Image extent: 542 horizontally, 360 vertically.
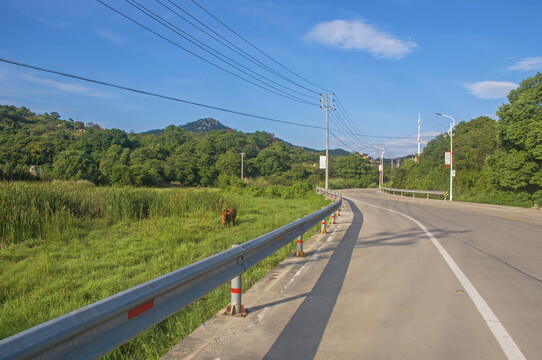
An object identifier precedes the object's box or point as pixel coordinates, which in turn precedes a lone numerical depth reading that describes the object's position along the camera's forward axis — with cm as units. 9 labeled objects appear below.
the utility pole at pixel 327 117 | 4681
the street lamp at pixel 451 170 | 3775
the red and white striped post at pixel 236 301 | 462
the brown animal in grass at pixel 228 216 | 1341
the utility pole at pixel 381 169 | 8212
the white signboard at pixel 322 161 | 4764
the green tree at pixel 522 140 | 2936
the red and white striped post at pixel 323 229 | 1233
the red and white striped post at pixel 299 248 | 840
